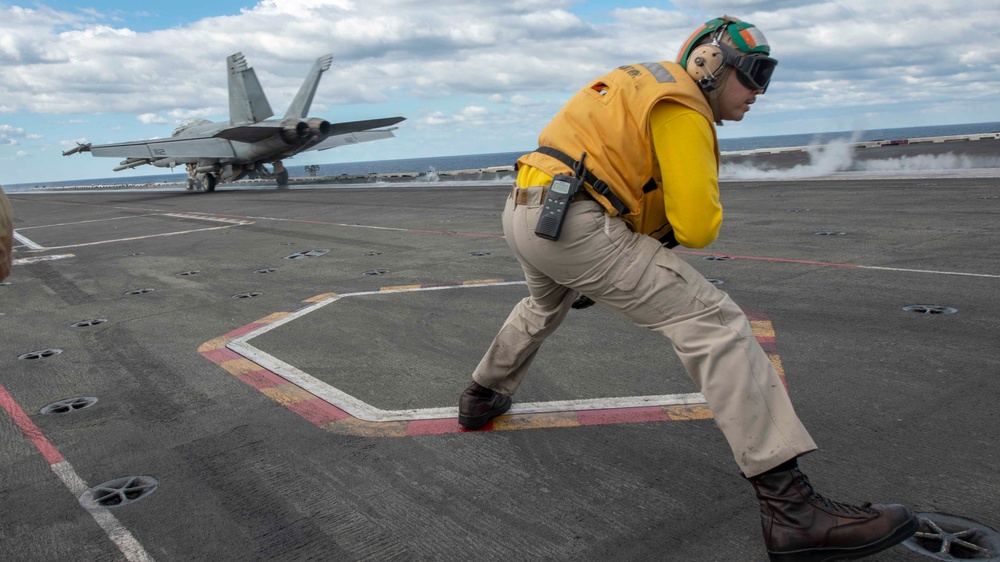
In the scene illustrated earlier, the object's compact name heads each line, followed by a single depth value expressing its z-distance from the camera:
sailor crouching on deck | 2.51
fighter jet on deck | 32.19
